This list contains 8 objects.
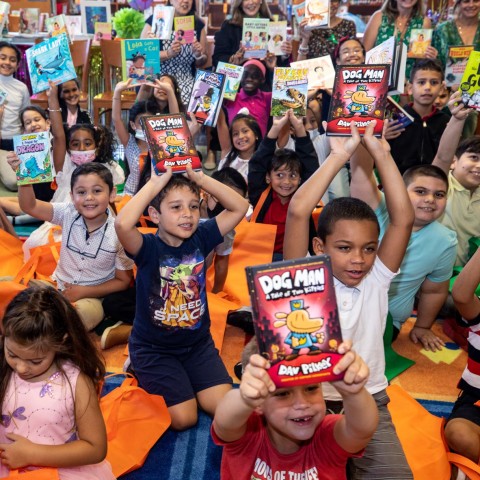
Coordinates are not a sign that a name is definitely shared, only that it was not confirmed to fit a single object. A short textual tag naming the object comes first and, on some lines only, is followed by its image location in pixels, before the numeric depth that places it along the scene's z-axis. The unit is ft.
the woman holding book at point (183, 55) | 15.03
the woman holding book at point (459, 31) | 12.53
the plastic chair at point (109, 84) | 16.05
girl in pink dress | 4.87
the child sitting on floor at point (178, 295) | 6.49
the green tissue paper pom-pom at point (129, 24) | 17.58
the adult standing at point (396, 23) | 12.63
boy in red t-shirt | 3.43
